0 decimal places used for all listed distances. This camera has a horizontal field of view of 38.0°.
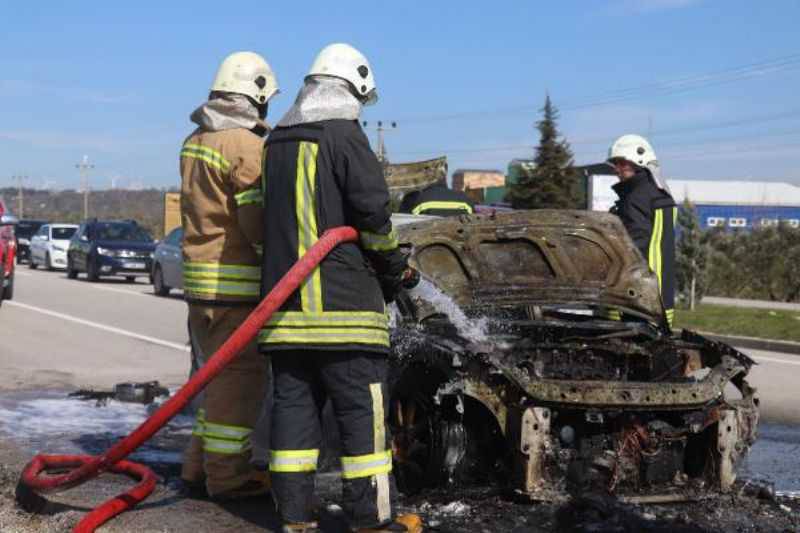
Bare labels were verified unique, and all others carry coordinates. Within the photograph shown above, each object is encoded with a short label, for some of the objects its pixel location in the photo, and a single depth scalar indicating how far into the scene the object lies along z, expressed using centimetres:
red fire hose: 474
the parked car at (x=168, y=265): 2239
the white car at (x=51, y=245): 3562
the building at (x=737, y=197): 4404
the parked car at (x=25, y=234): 4181
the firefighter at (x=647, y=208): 802
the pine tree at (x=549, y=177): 3122
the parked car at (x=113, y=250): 2822
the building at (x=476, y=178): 6697
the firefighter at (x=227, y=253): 553
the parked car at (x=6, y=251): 1808
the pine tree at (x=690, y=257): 2177
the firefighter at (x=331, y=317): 479
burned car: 560
